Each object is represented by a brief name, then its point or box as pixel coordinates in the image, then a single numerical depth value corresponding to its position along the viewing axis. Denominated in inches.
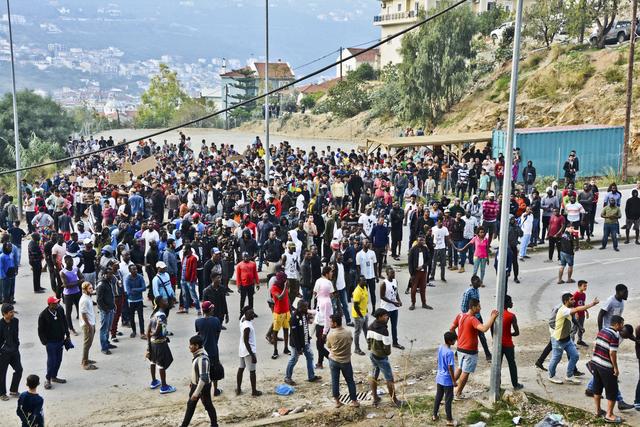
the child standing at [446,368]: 379.2
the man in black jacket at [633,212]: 731.4
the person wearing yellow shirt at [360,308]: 467.2
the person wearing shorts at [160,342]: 422.6
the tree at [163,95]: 3668.8
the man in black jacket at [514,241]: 618.5
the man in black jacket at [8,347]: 418.0
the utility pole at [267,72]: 930.1
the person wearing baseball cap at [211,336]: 418.3
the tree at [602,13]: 1504.7
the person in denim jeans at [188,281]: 556.7
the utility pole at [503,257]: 406.9
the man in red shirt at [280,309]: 480.4
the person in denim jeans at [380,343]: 399.2
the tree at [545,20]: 1689.2
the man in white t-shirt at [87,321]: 463.2
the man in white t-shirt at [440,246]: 636.7
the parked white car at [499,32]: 1968.3
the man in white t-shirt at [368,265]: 556.1
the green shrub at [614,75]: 1311.5
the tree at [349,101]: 2192.4
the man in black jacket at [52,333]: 433.1
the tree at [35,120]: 1920.4
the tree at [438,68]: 1707.7
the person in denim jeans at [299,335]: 431.8
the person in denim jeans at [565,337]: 425.1
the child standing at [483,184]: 873.5
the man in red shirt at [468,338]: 408.5
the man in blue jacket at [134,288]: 509.4
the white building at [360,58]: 3678.6
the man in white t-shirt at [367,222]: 668.7
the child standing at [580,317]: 462.6
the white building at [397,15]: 3009.4
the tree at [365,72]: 2729.3
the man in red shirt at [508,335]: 417.1
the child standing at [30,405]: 351.9
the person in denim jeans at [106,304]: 486.6
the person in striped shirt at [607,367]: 376.2
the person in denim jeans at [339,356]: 398.6
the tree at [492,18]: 1990.7
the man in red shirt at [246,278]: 543.8
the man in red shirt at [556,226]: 667.4
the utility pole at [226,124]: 2525.6
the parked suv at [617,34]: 1510.8
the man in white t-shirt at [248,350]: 420.2
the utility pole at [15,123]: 1022.4
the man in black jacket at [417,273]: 572.1
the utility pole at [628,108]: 1008.9
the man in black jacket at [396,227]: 695.7
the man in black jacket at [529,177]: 895.7
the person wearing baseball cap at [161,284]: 505.0
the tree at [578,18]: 1521.7
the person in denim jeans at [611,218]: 699.4
